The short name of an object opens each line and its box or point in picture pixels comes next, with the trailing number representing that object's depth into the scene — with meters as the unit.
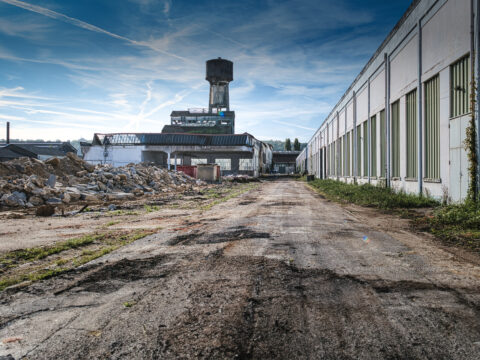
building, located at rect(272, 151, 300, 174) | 92.50
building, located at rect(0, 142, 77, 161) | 51.66
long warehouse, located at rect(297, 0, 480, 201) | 9.34
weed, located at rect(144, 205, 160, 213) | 11.27
